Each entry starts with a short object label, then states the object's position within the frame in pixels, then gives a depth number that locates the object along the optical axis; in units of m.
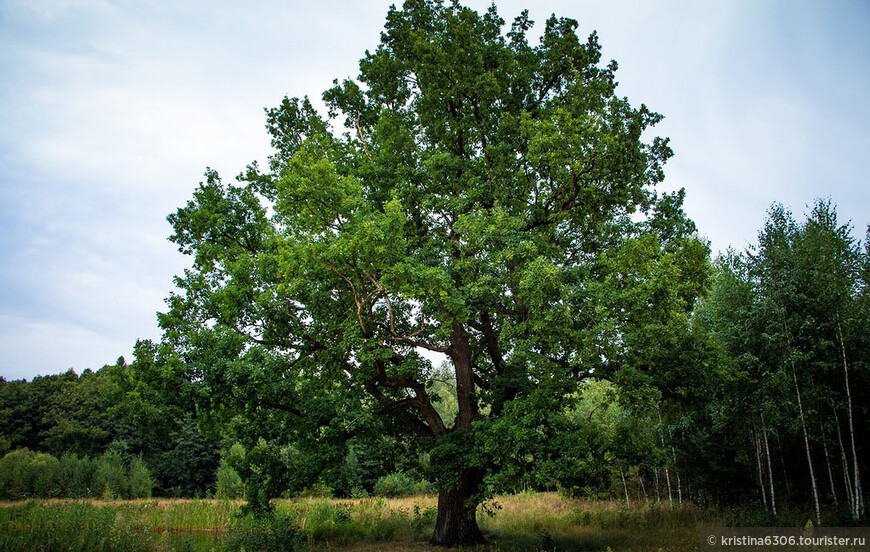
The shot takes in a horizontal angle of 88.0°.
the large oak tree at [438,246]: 10.35
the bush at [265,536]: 11.89
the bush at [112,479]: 33.22
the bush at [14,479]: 30.34
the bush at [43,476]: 31.52
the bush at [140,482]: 35.03
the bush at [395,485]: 36.44
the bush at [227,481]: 32.88
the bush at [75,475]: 32.38
